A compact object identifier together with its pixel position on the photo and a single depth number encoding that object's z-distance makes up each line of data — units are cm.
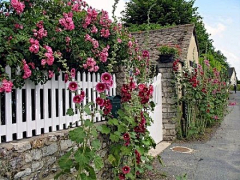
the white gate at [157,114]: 618
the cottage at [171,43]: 684
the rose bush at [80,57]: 243
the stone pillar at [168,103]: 683
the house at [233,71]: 5503
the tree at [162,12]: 2040
